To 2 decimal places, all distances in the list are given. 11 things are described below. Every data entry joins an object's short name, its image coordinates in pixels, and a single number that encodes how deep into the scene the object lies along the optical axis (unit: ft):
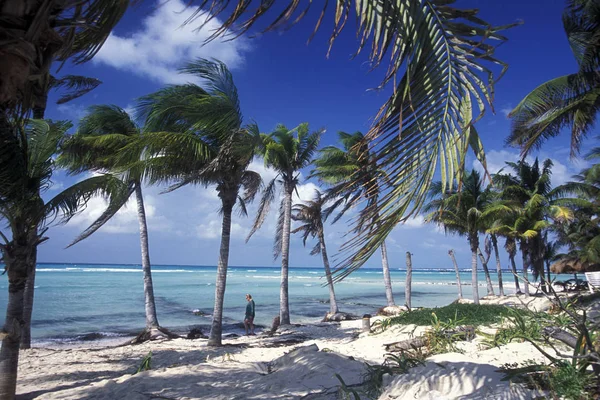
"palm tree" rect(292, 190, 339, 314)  68.13
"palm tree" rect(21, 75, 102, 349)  35.29
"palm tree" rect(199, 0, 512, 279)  6.85
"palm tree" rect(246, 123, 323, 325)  56.13
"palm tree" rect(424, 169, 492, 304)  64.24
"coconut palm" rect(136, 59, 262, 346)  35.29
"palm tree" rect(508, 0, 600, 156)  34.30
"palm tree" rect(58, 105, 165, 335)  42.48
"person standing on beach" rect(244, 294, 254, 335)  50.78
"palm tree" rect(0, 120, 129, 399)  19.98
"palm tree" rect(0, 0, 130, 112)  6.15
